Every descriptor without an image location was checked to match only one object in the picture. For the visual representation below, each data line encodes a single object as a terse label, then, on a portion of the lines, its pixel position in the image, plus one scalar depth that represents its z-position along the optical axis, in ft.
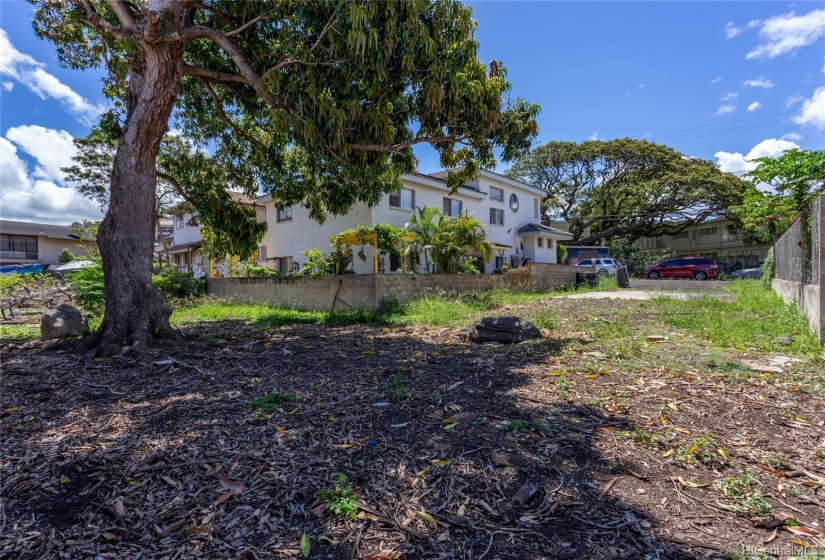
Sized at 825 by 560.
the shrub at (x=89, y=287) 35.50
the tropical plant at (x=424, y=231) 44.80
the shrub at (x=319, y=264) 42.75
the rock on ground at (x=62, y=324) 21.03
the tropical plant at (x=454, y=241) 44.55
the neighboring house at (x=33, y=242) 101.76
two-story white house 54.39
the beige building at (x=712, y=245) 107.79
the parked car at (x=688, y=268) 86.99
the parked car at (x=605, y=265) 81.92
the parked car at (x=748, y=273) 77.93
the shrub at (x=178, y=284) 46.32
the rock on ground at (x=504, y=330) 20.89
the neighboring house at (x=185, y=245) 79.10
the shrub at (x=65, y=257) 94.58
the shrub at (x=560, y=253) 88.78
